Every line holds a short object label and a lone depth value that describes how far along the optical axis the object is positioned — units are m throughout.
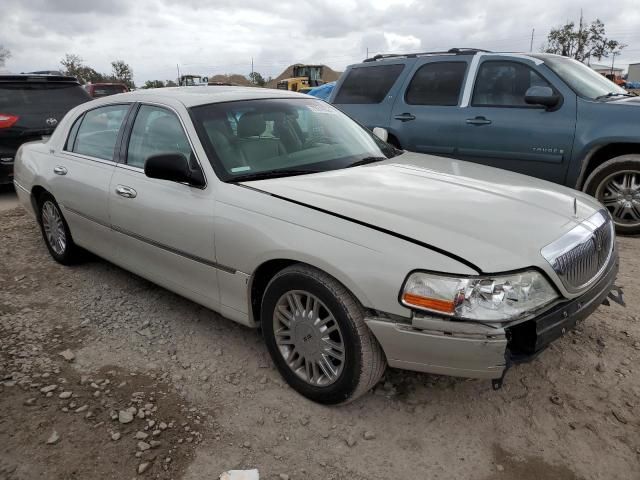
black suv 7.18
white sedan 2.16
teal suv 5.02
